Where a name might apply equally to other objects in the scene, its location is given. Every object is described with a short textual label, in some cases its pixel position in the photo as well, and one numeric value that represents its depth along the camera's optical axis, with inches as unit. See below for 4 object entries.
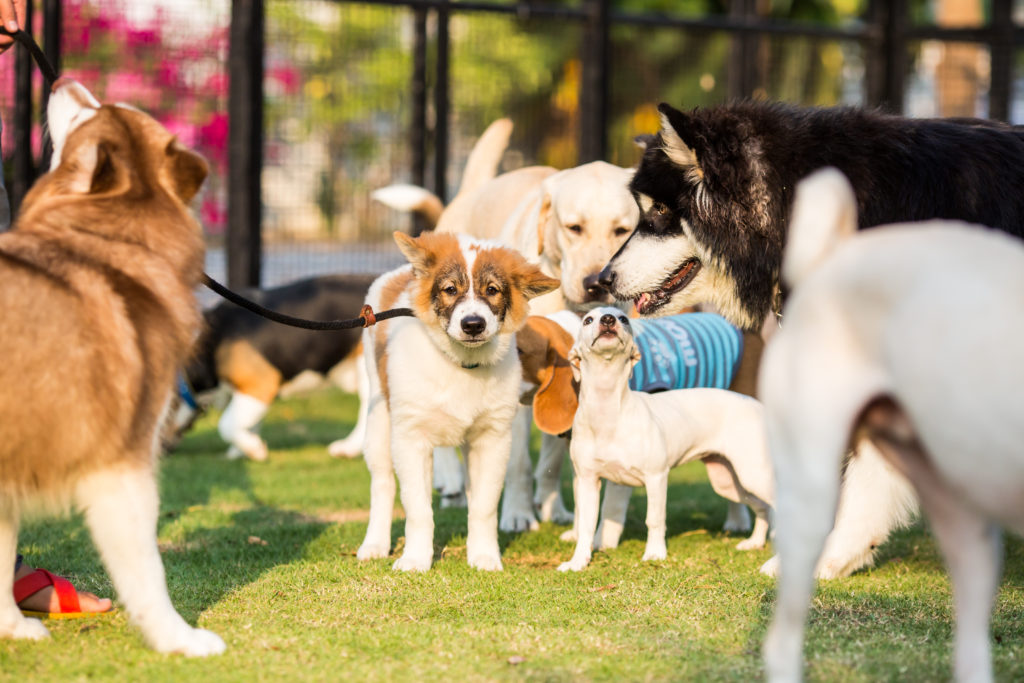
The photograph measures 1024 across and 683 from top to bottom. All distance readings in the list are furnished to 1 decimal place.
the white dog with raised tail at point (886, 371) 167.9
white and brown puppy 382.6
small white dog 391.2
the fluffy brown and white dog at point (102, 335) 241.9
